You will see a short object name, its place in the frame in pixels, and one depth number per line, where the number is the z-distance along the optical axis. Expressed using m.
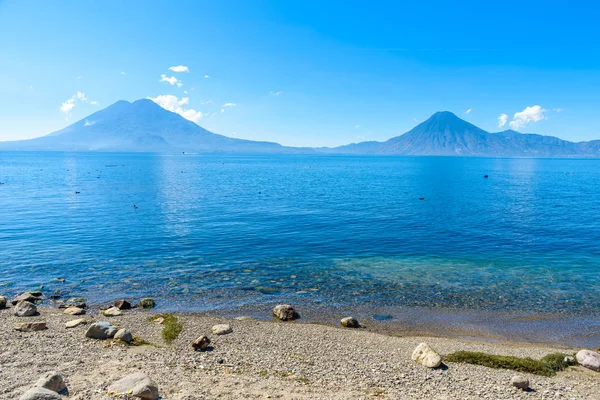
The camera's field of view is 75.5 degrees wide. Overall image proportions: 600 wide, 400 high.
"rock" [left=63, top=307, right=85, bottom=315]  23.50
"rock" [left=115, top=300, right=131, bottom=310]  24.78
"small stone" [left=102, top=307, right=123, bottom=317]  23.32
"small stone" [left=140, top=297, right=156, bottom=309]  25.70
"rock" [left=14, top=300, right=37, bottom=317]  22.64
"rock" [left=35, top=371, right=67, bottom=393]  13.04
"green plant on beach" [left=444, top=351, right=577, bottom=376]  17.27
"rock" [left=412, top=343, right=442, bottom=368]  17.22
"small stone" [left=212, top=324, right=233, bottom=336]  20.77
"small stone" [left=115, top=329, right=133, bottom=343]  18.89
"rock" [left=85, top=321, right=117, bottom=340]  19.20
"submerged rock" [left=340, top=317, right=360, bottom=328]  23.03
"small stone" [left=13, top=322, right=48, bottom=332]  20.00
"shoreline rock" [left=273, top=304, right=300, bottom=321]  24.11
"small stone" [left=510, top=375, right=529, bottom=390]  15.20
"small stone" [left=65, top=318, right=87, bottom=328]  21.02
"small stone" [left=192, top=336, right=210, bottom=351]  18.47
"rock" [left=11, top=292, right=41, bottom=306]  25.60
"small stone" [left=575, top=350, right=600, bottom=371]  17.56
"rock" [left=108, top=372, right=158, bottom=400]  12.88
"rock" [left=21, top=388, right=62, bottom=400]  12.07
